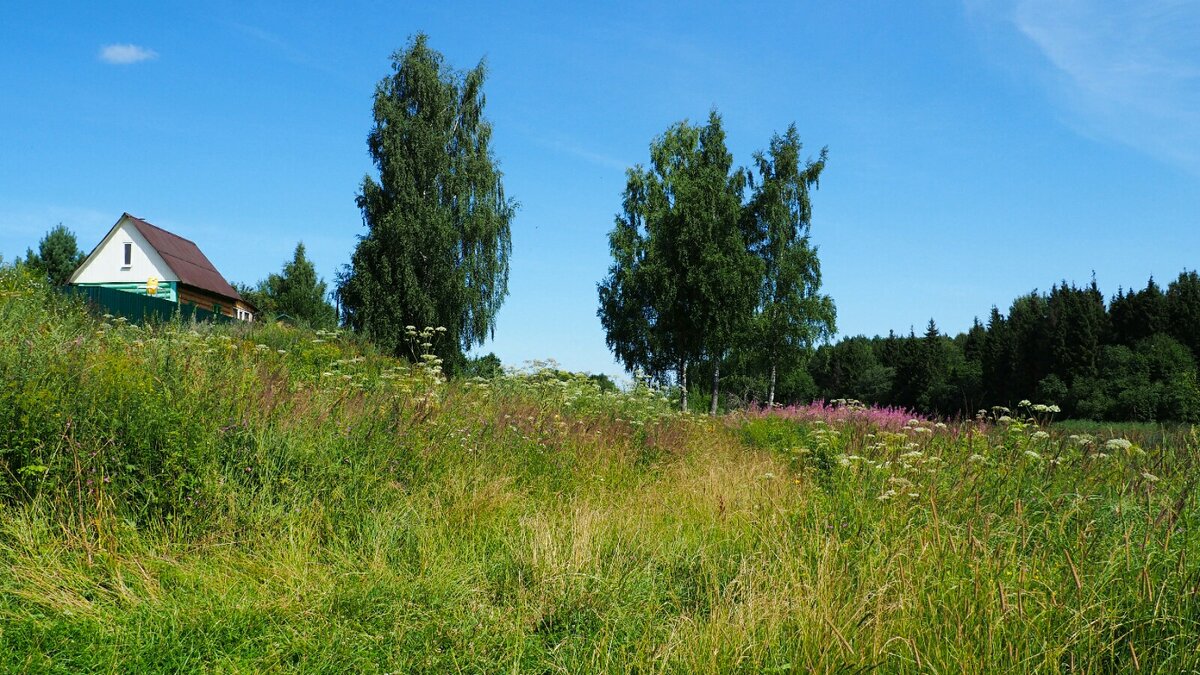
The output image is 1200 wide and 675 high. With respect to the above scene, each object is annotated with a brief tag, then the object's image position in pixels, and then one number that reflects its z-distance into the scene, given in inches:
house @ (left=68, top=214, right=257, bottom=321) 1432.1
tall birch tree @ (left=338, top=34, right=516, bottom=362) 1055.6
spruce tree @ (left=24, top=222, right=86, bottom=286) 1764.3
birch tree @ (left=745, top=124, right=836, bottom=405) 1129.4
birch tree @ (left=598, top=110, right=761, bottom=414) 996.6
